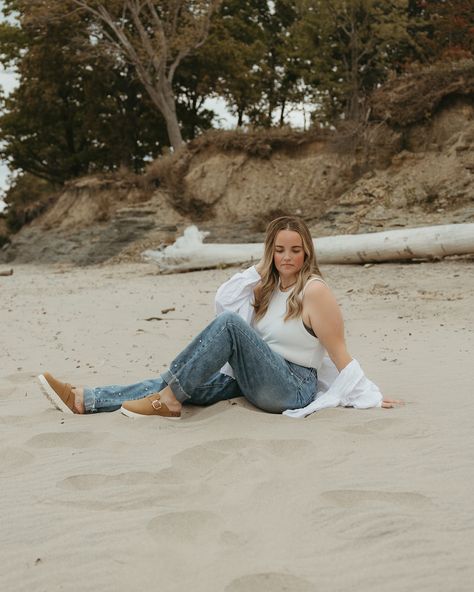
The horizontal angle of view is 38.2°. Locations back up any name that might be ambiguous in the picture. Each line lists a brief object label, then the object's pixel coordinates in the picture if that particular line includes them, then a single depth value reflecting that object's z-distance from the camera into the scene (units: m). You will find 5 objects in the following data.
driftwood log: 11.02
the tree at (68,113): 26.10
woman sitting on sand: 4.05
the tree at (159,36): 21.95
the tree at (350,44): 22.80
